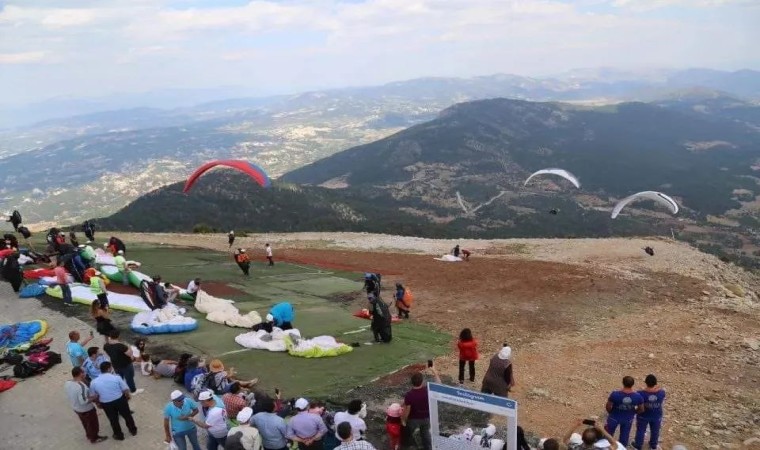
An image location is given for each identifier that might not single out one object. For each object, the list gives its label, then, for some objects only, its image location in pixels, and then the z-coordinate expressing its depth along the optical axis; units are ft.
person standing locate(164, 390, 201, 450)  27.86
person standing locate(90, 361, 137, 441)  30.12
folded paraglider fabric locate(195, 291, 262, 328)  51.49
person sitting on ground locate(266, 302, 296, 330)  47.47
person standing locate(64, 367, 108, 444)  30.04
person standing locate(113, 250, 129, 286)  63.05
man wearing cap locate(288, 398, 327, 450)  26.91
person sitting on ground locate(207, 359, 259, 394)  32.29
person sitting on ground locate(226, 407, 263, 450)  25.50
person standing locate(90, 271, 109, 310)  54.44
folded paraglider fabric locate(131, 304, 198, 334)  48.16
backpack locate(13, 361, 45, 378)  39.75
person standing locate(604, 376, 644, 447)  29.45
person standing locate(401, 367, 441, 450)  28.35
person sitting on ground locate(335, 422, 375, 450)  24.21
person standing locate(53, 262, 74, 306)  54.08
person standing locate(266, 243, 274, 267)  86.42
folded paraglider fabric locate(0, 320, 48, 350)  44.68
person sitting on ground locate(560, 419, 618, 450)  24.34
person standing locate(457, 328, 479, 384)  38.42
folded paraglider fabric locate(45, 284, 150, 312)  54.54
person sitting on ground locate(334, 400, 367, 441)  26.40
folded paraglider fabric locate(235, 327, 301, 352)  44.78
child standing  29.45
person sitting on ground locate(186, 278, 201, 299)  59.31
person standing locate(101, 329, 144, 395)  34.88
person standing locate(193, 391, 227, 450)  27.35
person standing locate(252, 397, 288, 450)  26.53
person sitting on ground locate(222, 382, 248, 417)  29.12
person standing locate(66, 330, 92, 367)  34.14
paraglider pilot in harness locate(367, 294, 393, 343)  47.83
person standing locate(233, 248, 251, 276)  77.10
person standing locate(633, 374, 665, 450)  30.19
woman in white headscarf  32.71
